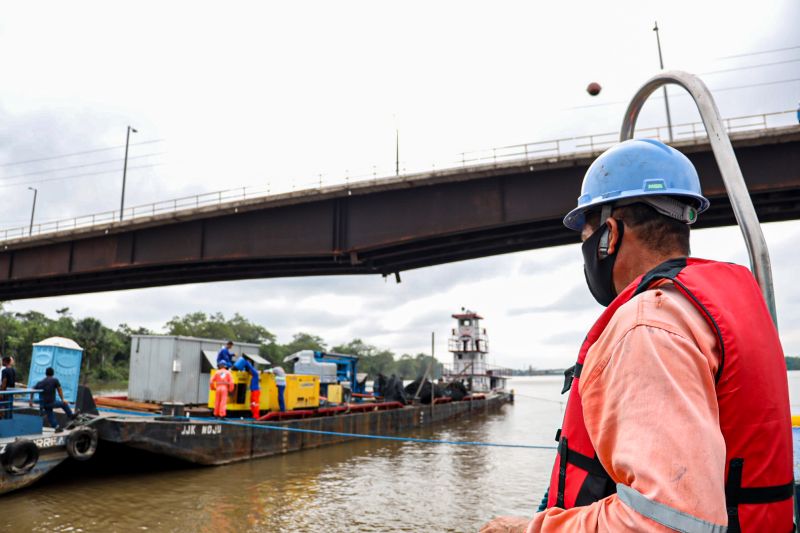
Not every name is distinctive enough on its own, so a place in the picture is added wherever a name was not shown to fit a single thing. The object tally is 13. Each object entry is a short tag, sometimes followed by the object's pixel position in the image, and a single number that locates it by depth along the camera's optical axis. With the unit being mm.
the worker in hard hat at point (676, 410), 1071
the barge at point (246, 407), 13219
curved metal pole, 2215
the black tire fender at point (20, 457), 10195
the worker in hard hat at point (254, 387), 15812
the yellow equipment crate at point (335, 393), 23938
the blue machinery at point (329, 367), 26500
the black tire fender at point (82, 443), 11398
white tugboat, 46219
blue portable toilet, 15609
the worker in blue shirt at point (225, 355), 15195
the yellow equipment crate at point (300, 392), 17469
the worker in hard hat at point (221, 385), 14984
